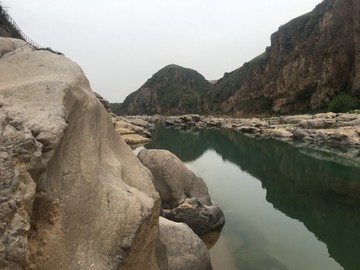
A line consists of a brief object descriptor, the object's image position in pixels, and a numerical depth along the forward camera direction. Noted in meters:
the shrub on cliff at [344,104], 68.43
